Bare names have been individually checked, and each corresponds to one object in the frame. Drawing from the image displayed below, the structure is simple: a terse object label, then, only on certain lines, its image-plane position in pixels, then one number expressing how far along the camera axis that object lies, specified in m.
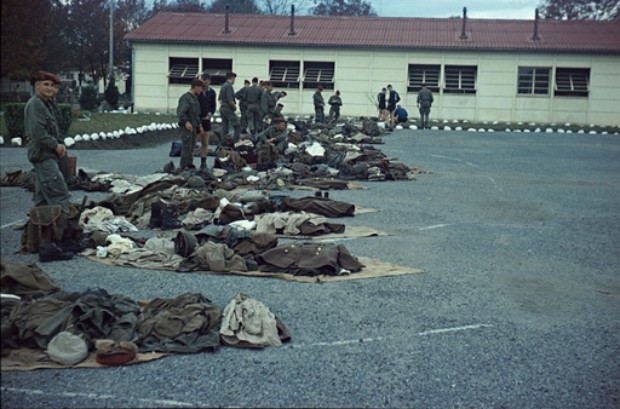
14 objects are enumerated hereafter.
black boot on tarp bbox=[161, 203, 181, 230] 10.58
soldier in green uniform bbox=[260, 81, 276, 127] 23.06
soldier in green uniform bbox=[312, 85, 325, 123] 35.06
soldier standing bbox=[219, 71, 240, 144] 21.53
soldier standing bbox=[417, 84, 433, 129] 36.78
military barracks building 43.00
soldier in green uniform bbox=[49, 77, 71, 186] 8.53
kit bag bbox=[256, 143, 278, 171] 17.84
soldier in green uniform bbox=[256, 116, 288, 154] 19.52
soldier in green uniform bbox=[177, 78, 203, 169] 15.45
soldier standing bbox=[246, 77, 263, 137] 23.14
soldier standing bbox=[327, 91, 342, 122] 37.44
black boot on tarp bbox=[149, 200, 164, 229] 10.65
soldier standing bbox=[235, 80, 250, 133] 23.39
